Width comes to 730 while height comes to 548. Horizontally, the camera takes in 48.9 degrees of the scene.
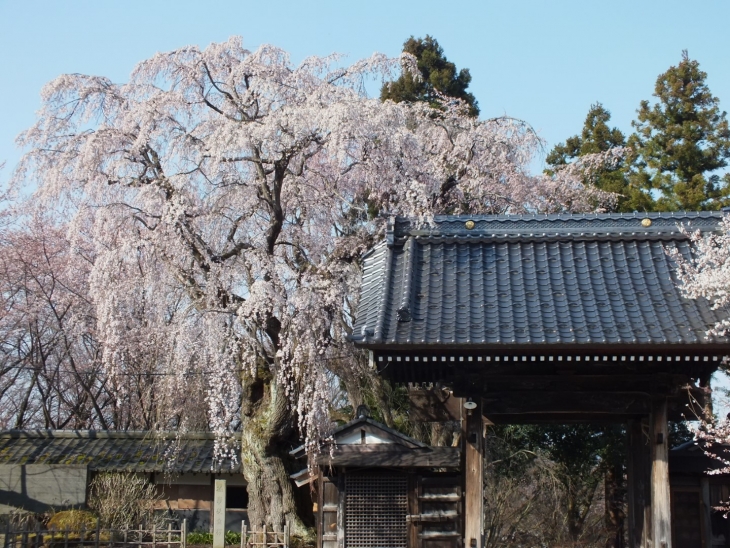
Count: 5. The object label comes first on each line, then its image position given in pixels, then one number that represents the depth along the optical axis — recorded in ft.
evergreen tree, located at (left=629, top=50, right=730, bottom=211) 58.59
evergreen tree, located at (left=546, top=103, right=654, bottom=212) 59.72
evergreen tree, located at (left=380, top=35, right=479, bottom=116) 69.82
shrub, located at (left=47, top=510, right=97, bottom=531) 42.34
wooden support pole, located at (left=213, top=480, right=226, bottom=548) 43.50
